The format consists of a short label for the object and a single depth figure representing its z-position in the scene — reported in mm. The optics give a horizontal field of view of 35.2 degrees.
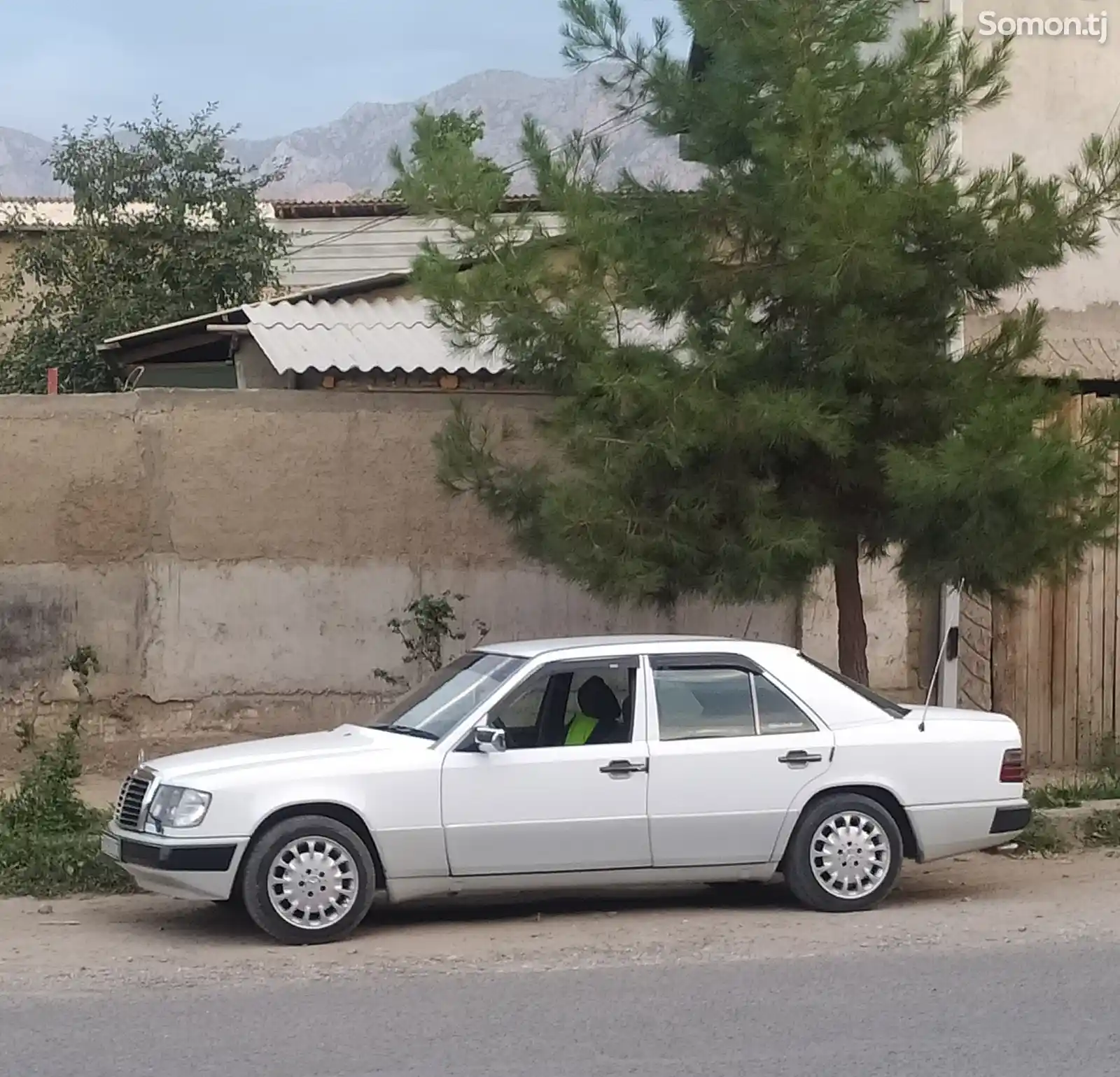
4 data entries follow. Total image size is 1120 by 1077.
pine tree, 9719
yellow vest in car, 8695
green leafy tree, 18844
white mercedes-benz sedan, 8289
